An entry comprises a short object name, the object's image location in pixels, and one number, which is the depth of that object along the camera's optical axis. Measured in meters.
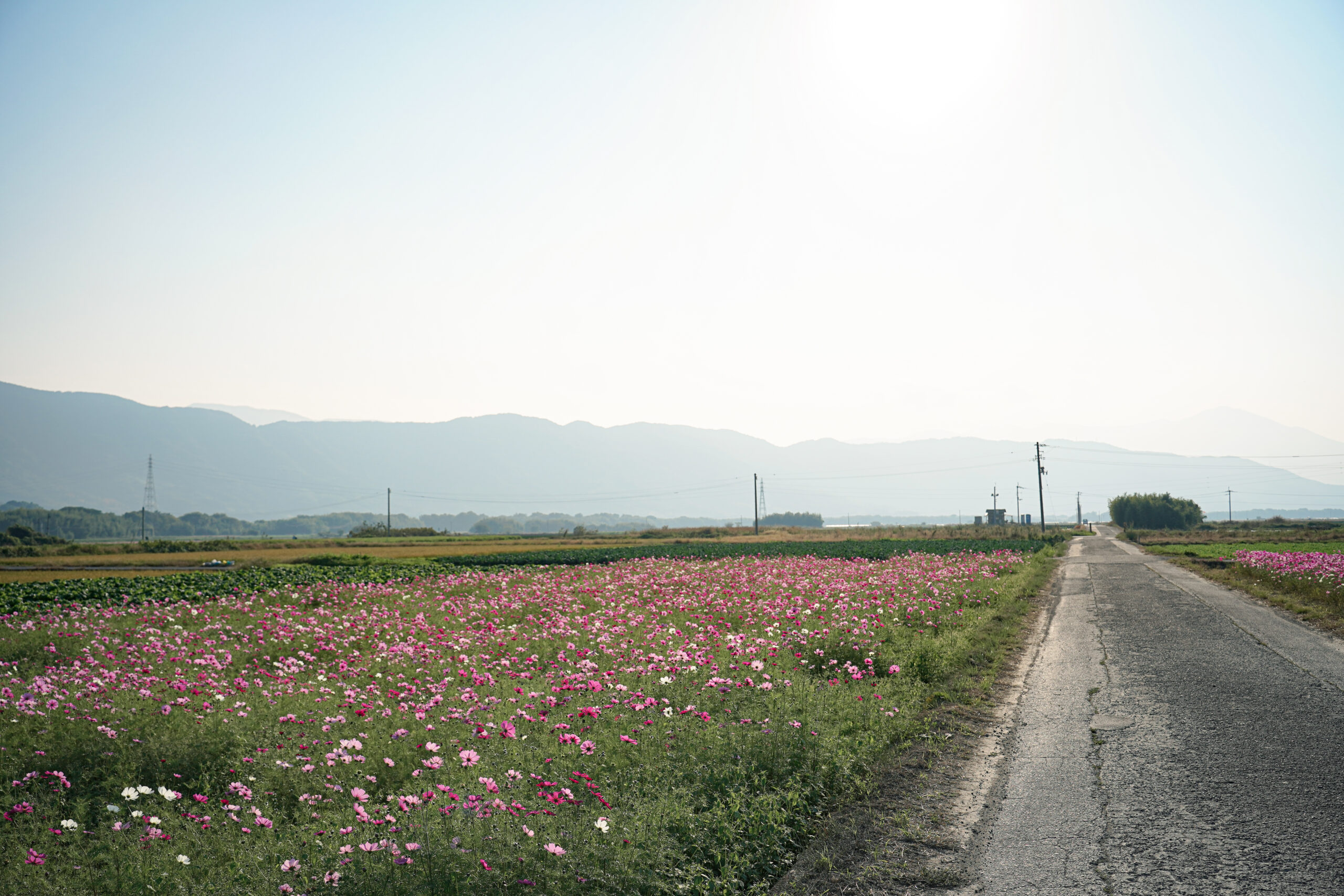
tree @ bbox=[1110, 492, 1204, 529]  118.31
